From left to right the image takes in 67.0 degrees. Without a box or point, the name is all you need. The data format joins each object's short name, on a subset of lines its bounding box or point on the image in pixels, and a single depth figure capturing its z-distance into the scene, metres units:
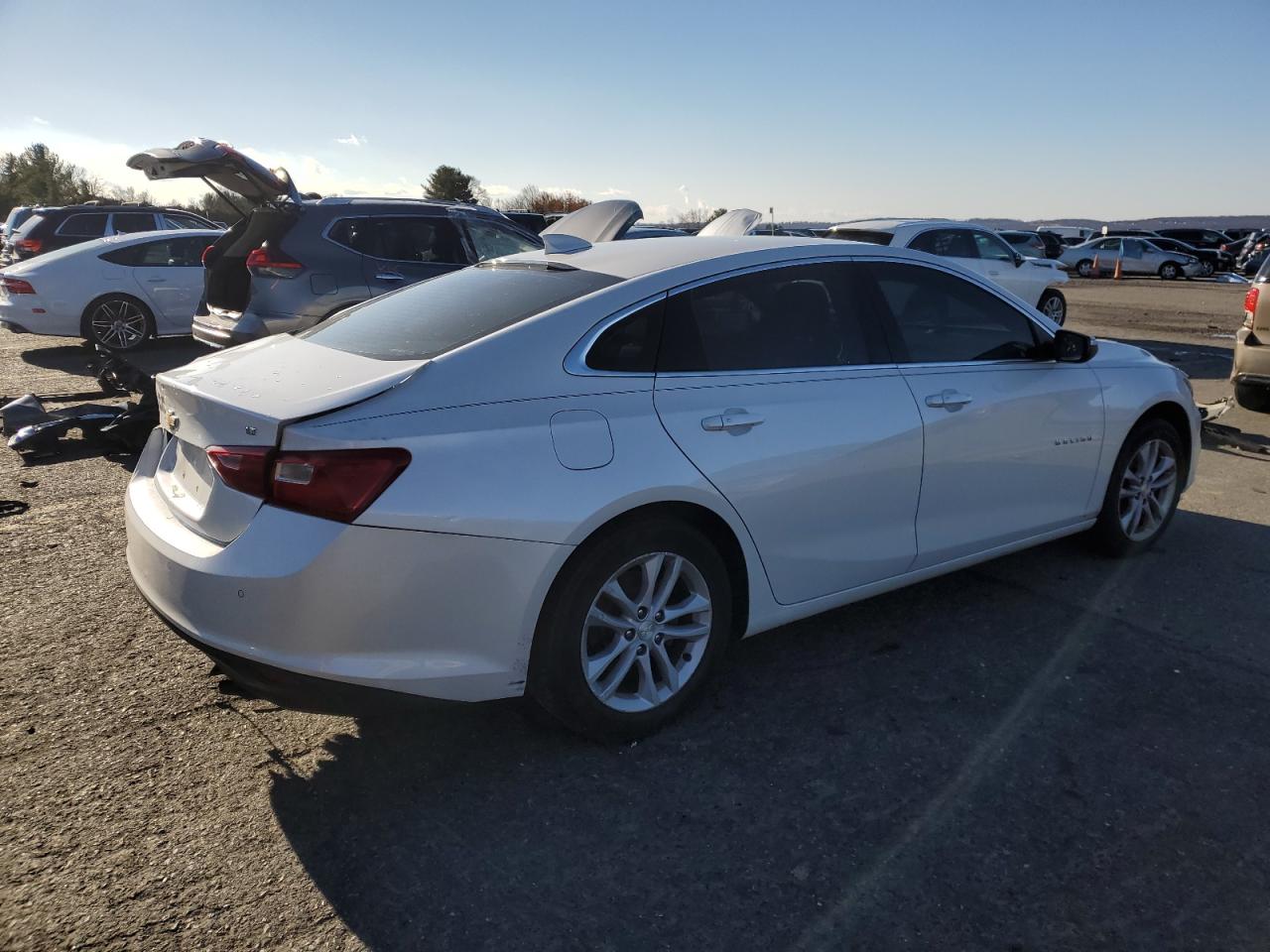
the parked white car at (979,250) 11.25
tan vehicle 8.31
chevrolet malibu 2.61
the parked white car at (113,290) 11.22
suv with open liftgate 7.57
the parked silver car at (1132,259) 35.47
